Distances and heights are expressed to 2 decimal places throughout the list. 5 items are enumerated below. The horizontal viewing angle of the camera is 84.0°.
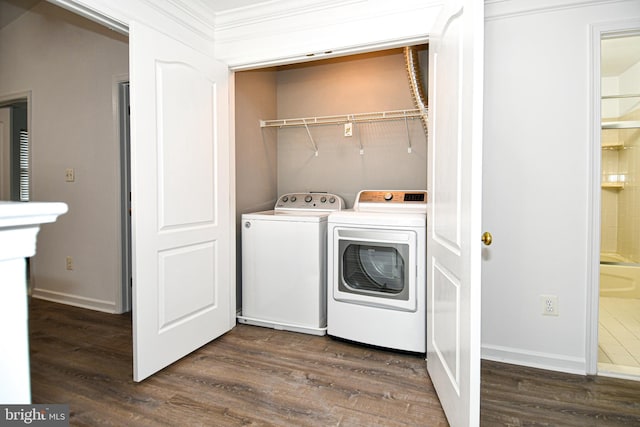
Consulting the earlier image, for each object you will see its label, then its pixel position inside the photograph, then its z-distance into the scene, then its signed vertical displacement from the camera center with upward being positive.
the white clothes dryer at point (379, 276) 2.17 -0.47
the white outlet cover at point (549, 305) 2.03 -0.58
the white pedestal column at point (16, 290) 0.48 -0.12
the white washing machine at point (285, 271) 2.53 -0.49
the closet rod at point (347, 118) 2.80 +0.72
